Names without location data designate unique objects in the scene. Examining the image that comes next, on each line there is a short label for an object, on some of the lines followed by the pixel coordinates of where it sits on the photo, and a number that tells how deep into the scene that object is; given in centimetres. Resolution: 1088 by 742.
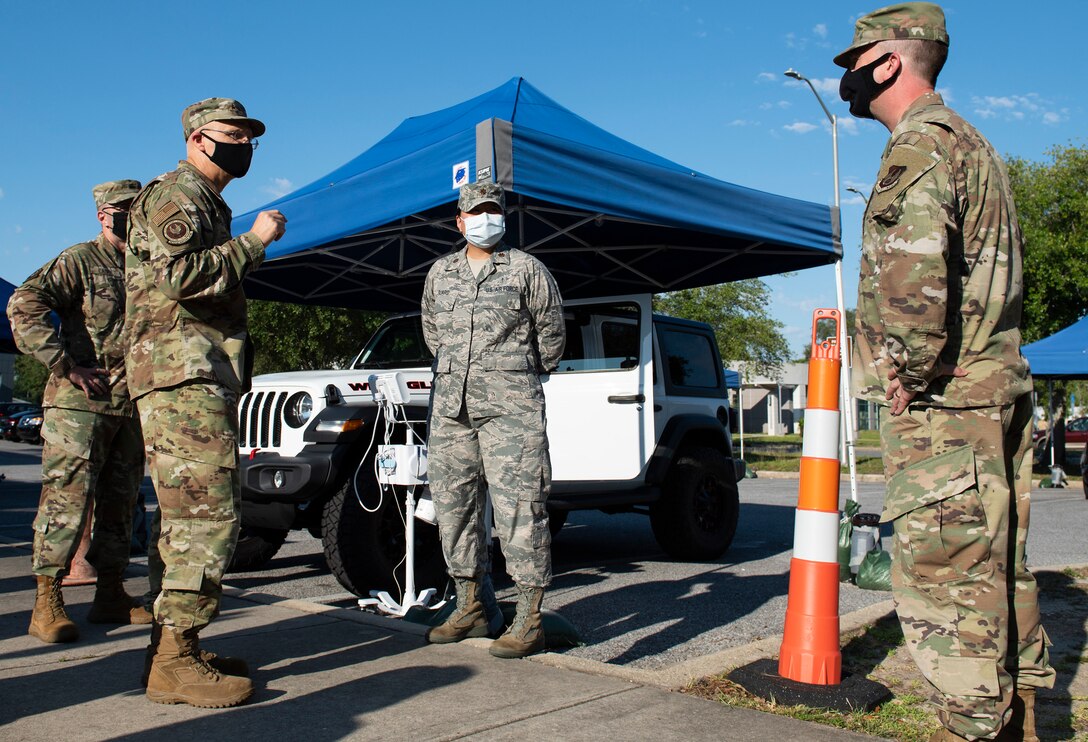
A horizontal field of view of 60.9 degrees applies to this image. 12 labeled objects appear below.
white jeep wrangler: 516
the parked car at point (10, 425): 3553
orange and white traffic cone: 333
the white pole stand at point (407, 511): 468
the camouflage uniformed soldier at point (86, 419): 425
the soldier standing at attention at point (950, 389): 246
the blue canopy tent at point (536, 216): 492
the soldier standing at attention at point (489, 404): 391
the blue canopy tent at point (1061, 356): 1620
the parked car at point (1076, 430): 3241
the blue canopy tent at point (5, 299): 961
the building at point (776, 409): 6288
